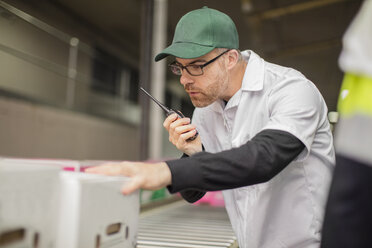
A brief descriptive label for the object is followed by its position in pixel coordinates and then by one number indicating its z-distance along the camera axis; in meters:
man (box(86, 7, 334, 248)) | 1.11
